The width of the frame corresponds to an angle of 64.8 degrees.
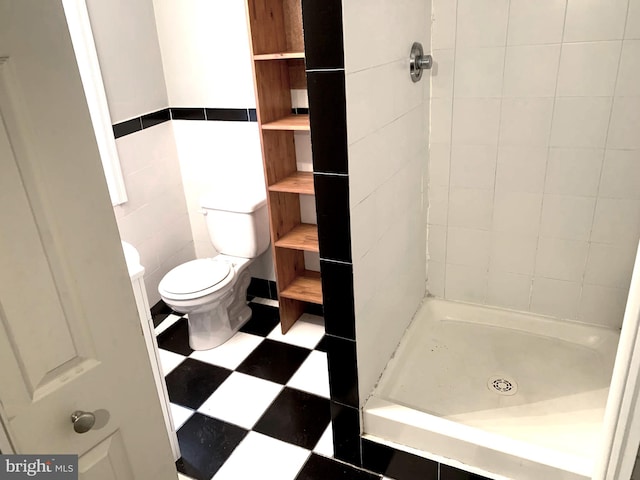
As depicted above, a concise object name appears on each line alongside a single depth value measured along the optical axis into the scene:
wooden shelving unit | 2.21
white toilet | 2.42
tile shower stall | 1.66
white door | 0.80
